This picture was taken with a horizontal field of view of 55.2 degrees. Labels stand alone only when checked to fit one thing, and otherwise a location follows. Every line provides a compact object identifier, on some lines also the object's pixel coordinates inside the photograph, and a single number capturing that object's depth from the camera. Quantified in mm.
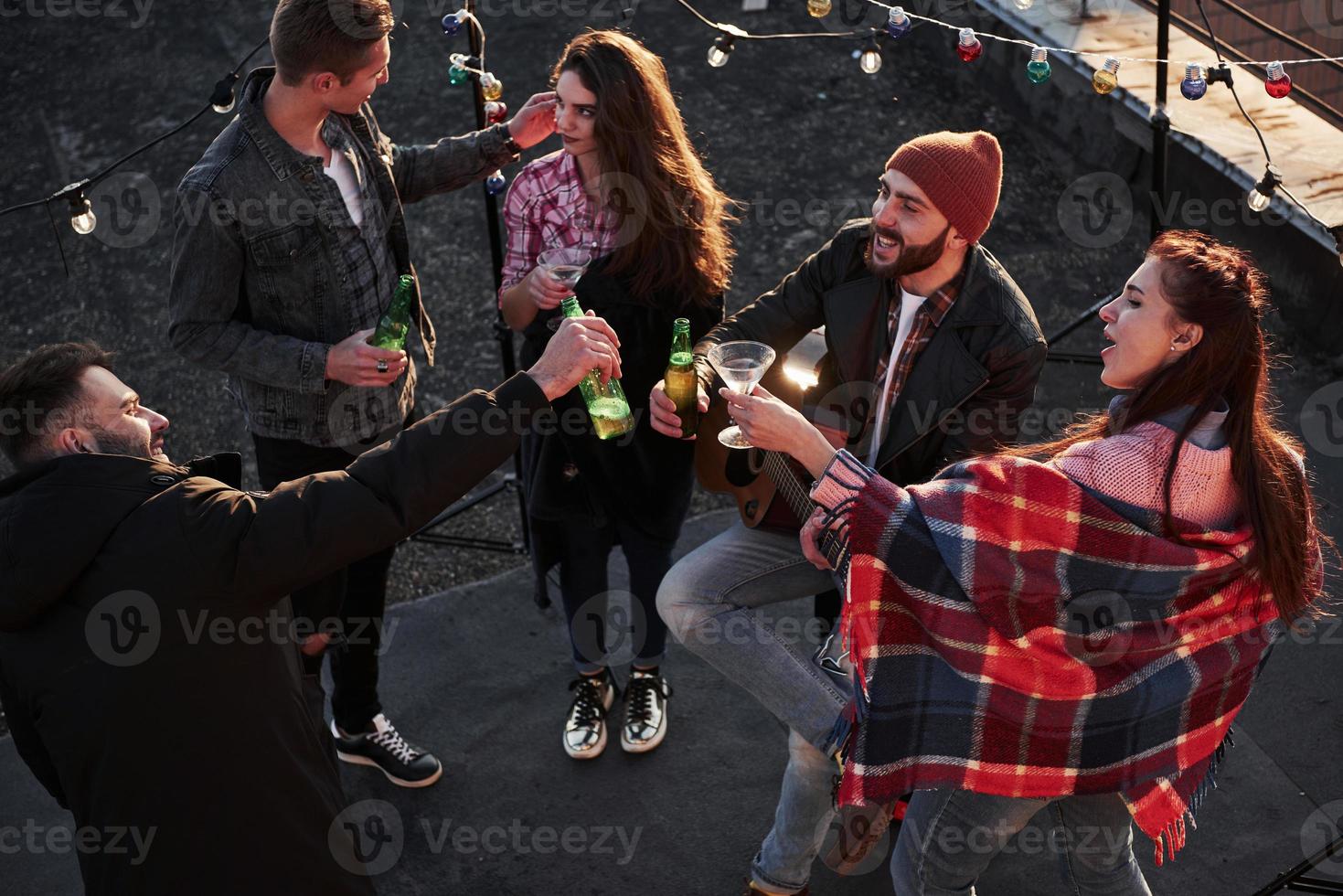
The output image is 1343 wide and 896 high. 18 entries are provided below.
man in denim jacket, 3406
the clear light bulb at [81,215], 3852
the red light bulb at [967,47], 3992
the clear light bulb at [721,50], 4098
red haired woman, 2736
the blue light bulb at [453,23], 3952
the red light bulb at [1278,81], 3795
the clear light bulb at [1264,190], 3936
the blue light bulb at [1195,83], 3818
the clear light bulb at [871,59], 4051
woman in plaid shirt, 3693
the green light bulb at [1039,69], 3994
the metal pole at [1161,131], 4562
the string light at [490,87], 4109
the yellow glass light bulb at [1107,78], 3949
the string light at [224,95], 3807
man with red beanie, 3363
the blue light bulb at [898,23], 3914
